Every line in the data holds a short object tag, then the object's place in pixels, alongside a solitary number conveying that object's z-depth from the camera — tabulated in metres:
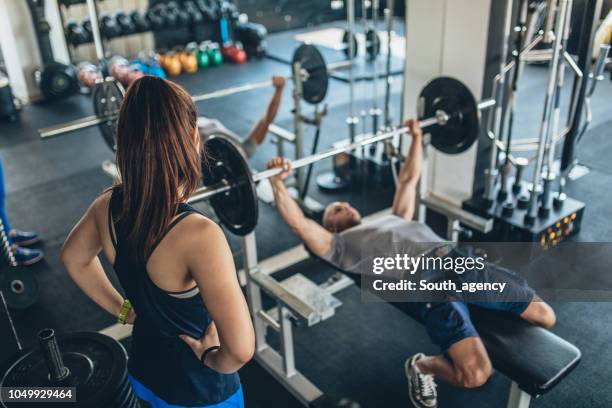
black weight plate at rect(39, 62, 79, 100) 5.96
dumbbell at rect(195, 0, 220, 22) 7.47
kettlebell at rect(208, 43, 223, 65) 7.46
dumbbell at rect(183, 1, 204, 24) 7.37
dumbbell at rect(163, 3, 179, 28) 7.18
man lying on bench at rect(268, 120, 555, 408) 1.99
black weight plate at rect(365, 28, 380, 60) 4.31
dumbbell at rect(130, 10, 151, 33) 6.97
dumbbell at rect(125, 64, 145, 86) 5.73
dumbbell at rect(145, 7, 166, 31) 7.09
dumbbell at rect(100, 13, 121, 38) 6.71
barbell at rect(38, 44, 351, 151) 2.88
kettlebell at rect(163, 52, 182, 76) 7.11
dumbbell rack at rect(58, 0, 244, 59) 6.80
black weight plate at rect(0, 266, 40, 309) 2.83
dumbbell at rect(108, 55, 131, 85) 5.88
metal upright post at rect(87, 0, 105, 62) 4.26
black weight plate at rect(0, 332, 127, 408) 1.46
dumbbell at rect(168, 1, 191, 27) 7.29
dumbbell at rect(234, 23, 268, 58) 7.51
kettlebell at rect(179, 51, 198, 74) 7.20
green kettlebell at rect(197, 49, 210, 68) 7.40
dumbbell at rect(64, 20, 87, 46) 6.49
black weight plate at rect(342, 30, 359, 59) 6.50
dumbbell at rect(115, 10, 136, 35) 6.87
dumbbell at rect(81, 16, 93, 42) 6.63
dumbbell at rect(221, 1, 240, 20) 7.55
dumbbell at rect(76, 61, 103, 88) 5.96
